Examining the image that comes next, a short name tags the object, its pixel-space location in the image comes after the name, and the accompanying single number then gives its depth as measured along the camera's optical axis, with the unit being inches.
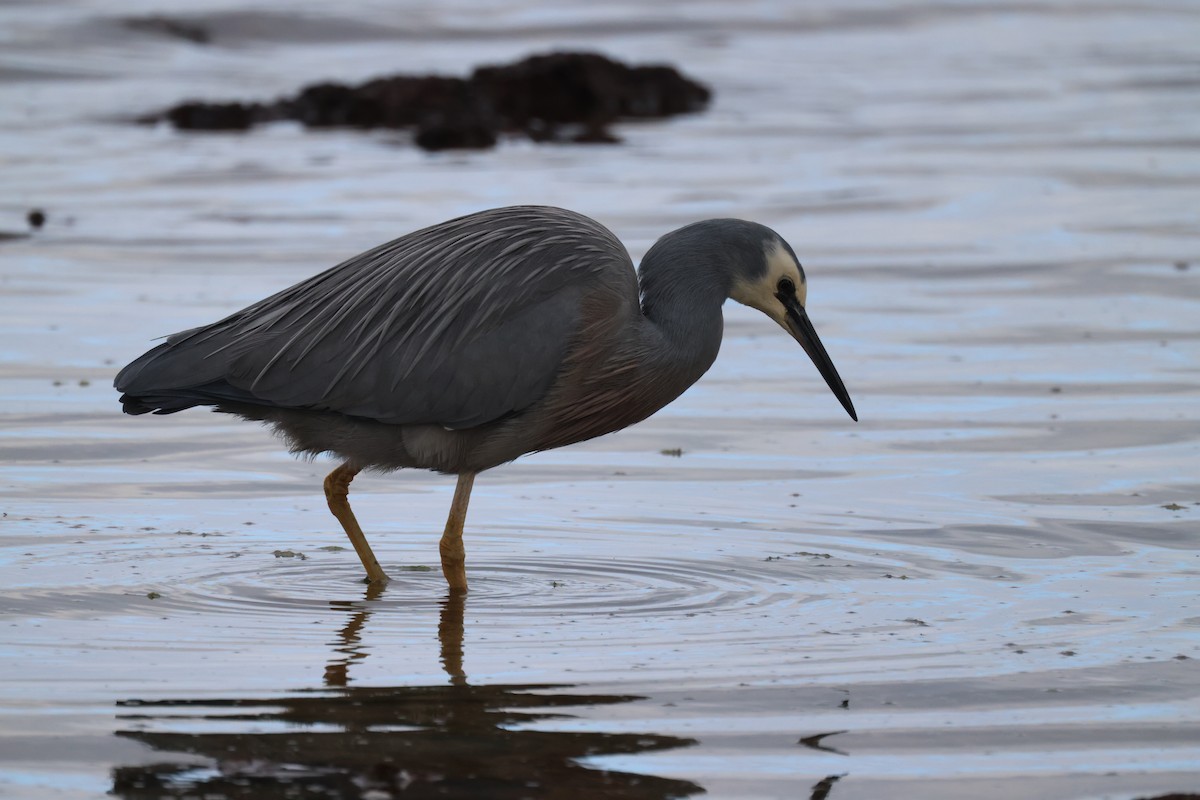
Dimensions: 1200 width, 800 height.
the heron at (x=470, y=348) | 536.7
